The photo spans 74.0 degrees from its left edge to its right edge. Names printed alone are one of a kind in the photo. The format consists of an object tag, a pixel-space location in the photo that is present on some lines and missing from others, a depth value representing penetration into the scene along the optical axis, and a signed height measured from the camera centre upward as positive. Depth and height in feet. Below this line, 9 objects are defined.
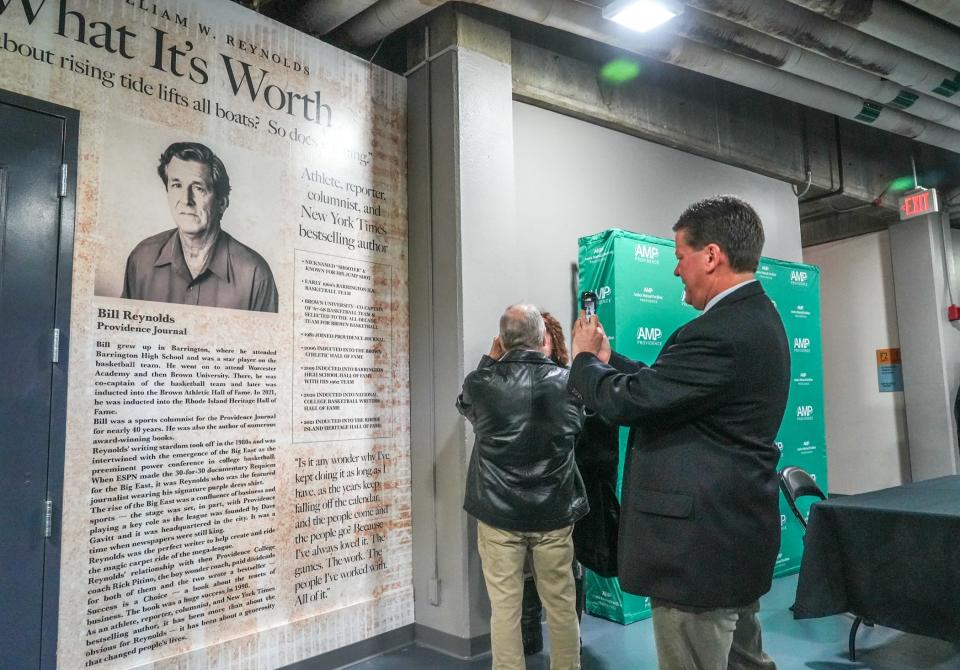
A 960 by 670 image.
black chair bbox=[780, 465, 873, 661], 10.65 -1.62
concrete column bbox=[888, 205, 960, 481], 20.25 +1.29
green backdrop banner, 11.48 +1.61
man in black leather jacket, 7.88 -1.19
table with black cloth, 7.48 -2.18
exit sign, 18.47 +5.38
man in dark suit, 4.62 -0.46
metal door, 6.91 +0.52
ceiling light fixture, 10.02 +6.05
